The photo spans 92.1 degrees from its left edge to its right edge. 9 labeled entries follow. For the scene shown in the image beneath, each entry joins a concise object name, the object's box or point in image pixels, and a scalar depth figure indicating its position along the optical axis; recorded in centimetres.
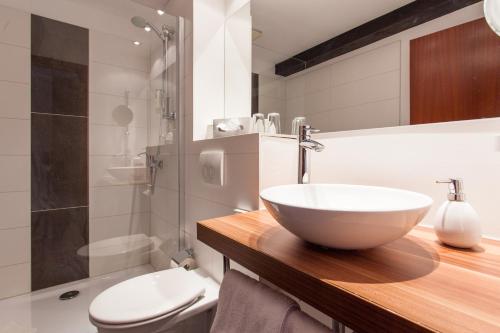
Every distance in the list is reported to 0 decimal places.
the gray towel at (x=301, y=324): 47
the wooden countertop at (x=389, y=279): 29
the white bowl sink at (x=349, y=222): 40
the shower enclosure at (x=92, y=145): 158
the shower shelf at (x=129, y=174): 180
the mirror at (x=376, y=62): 67
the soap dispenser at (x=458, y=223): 51
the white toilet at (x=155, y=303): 94
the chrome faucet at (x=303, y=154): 89
